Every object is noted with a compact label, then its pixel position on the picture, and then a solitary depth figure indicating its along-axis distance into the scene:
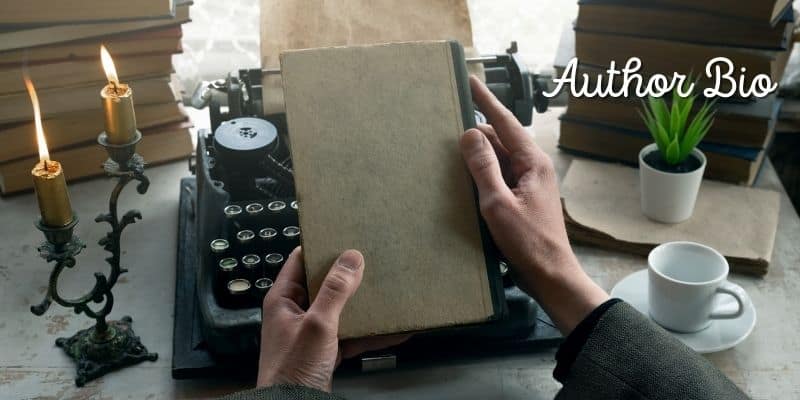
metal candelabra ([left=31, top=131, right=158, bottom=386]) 0.84
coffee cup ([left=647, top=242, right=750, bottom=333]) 0.94
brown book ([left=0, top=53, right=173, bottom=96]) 1.14
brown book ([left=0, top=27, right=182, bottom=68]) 1.13
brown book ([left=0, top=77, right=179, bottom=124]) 1.16
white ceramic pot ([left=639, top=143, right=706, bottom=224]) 1.12
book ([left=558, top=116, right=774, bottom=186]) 1.23
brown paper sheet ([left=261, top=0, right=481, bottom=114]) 1.08
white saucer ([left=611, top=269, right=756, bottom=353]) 0.95
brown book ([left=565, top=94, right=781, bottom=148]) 1.20
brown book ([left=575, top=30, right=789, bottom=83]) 1.19
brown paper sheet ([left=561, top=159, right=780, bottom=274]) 1.11
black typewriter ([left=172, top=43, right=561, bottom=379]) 0.92
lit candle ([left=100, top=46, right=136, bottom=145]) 0.83
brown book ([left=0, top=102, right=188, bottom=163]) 1.18
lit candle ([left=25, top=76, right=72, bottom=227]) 0.79
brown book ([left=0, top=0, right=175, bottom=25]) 1.10
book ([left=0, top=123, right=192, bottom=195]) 1.22
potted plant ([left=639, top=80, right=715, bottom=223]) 1.12
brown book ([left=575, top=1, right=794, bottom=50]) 1.18
